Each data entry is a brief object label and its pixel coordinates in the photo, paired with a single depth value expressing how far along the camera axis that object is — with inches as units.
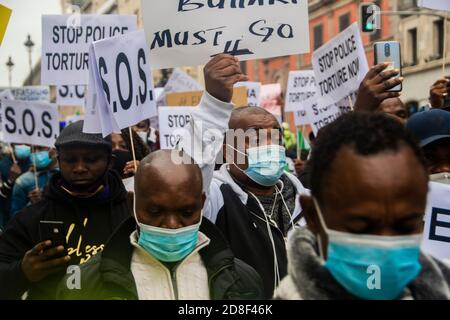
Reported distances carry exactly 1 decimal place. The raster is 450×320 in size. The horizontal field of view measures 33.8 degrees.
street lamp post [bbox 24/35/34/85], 1049.5
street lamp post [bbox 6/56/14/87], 1052.8
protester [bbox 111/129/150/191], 214.8
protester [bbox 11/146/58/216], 314.8
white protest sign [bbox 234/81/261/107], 385.4
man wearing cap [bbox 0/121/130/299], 132.8
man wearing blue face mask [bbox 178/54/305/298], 132.7
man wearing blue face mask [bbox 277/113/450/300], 71.1
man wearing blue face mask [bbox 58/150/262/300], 102.2
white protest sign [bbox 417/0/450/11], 211.3
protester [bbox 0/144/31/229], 357.7
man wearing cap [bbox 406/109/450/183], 137.1
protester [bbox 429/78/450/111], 217.0
